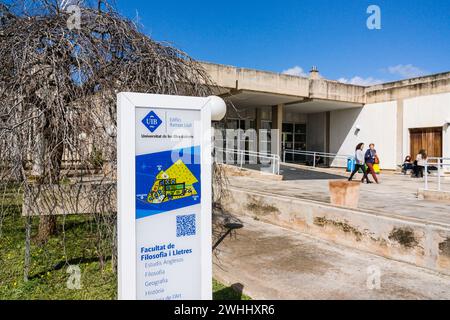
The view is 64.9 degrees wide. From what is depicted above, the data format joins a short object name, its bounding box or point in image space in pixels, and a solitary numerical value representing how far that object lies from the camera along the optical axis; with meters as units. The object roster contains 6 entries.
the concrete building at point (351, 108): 16.22
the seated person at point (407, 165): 16.86
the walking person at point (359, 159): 12.72
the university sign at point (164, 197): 2.58
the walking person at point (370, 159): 12.63
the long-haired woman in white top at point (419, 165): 14.74
